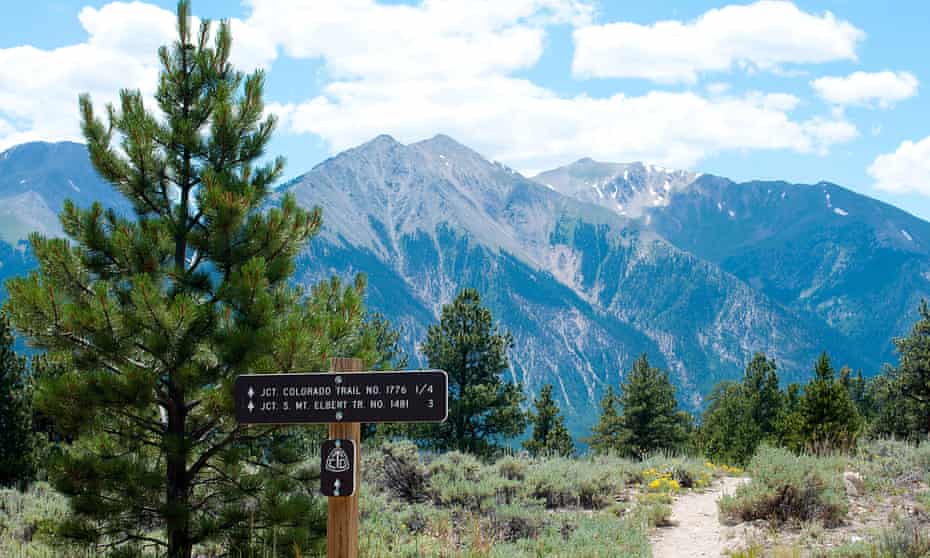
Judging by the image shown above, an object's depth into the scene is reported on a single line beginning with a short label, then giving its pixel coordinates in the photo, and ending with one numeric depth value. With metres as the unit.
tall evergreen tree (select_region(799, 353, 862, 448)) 21.08
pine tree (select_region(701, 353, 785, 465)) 38.19
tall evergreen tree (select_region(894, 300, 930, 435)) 34.22
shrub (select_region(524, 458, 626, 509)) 13.05
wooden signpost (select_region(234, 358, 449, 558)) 5.65
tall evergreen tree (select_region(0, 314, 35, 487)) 20.00
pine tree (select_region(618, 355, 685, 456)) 39.34
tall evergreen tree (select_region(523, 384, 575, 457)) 38.00
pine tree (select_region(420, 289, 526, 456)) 24.84
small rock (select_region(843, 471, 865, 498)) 11.06
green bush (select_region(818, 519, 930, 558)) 7.55
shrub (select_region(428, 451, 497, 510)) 12.34
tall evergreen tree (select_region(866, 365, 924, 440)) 36.19
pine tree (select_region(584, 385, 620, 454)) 42.72
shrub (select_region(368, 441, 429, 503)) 13.36
